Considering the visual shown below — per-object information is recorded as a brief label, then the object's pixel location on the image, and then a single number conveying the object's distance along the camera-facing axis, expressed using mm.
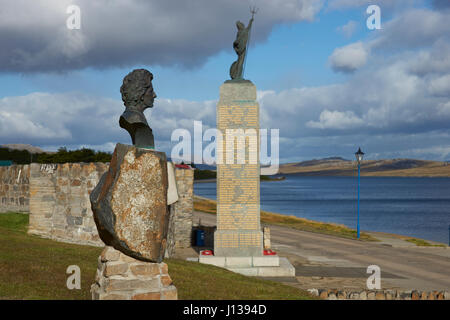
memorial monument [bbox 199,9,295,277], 15094
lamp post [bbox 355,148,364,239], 28234
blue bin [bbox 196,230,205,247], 21109
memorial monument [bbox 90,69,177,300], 5551
